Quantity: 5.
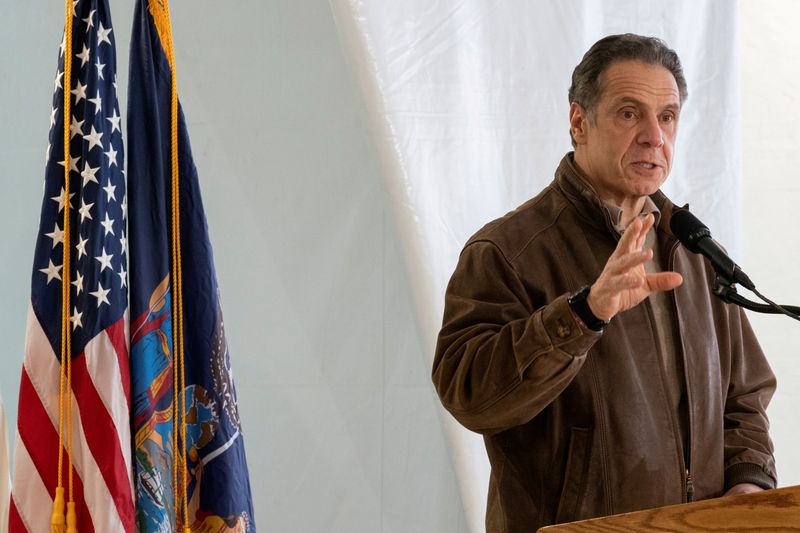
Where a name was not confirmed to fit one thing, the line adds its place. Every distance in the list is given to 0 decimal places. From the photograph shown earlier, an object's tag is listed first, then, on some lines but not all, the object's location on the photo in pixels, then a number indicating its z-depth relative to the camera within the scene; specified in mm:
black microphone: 3751
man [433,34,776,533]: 3914
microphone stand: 3699
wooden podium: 3481
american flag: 3947
